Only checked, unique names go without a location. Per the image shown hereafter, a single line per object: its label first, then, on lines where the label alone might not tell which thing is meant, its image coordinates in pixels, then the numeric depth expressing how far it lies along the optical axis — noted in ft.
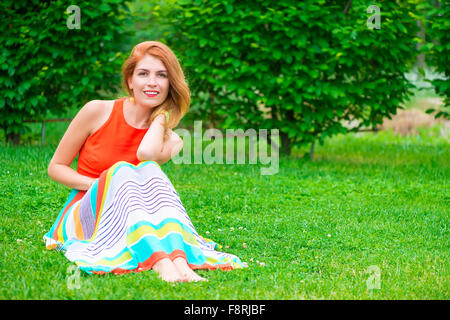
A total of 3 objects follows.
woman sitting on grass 10.64
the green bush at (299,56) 22.88
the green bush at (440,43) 22.22
